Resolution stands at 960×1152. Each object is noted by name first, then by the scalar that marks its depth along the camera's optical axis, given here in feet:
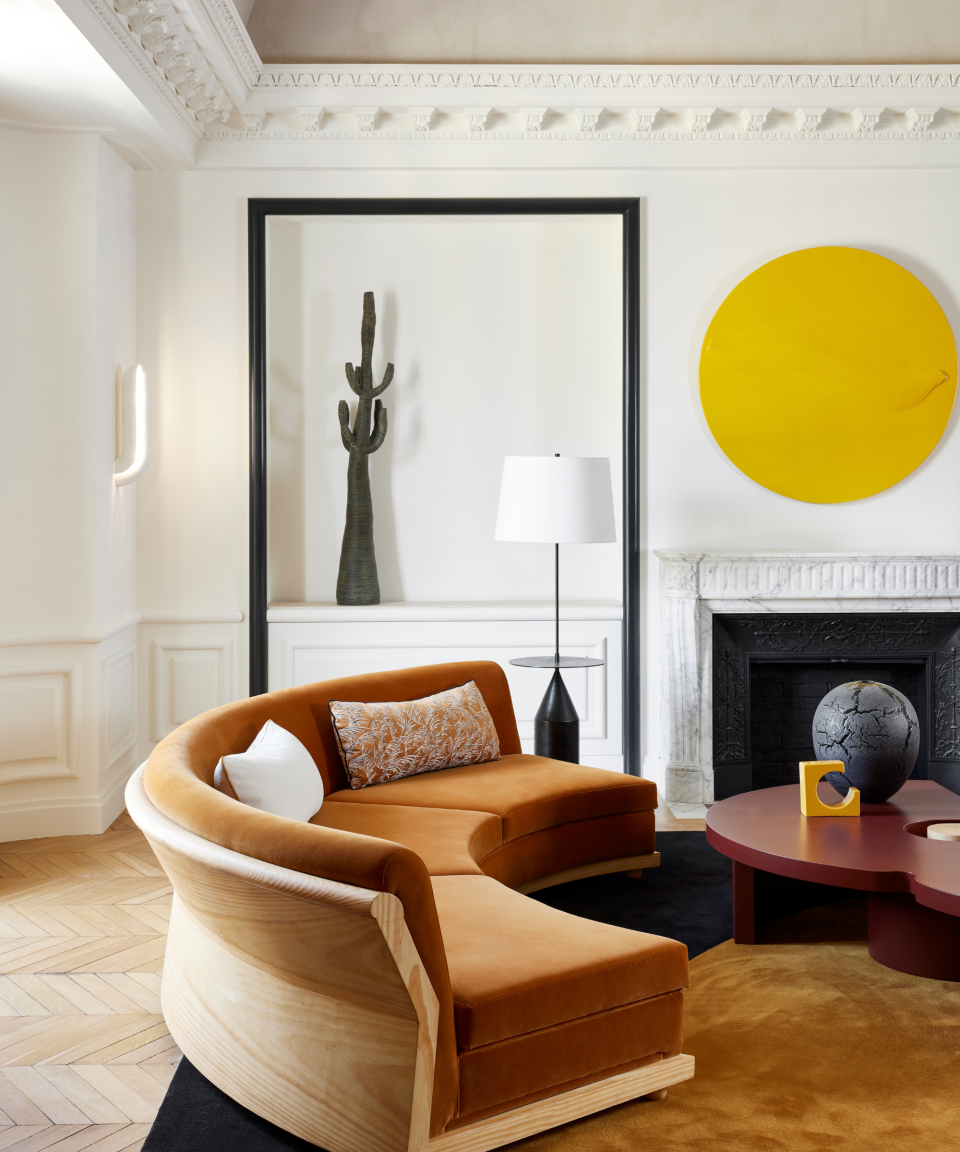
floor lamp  12.60
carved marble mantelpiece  14.60
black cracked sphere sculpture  10.25
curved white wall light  14.05
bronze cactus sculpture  15.65
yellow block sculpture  10.19
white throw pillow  8.44
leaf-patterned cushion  10.97
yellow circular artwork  15.16
